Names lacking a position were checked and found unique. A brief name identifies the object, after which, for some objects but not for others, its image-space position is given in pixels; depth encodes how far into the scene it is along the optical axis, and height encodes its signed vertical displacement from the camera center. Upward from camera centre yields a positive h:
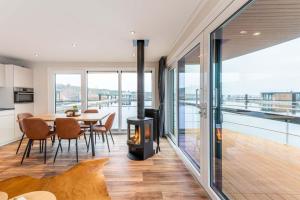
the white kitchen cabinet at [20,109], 5.38 -0.36
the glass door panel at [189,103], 3.25 -0.13
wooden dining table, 3.78 -0.43
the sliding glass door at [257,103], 1.49 -0.06
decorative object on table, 4.32 -0.35
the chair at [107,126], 4.34 -0.68
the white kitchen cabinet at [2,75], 5.10 +0.59
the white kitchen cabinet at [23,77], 5.36 +0.59
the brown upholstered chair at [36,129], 3.63 -0.61
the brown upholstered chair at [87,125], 4.82 -0.73
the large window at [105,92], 6.34 +0.17
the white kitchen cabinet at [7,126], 4.86 -0.76
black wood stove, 3.81 -0.65
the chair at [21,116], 3.96 -0.44
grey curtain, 5.56 +0.29
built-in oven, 5.34 +0.06
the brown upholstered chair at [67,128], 3.68 -0.60
